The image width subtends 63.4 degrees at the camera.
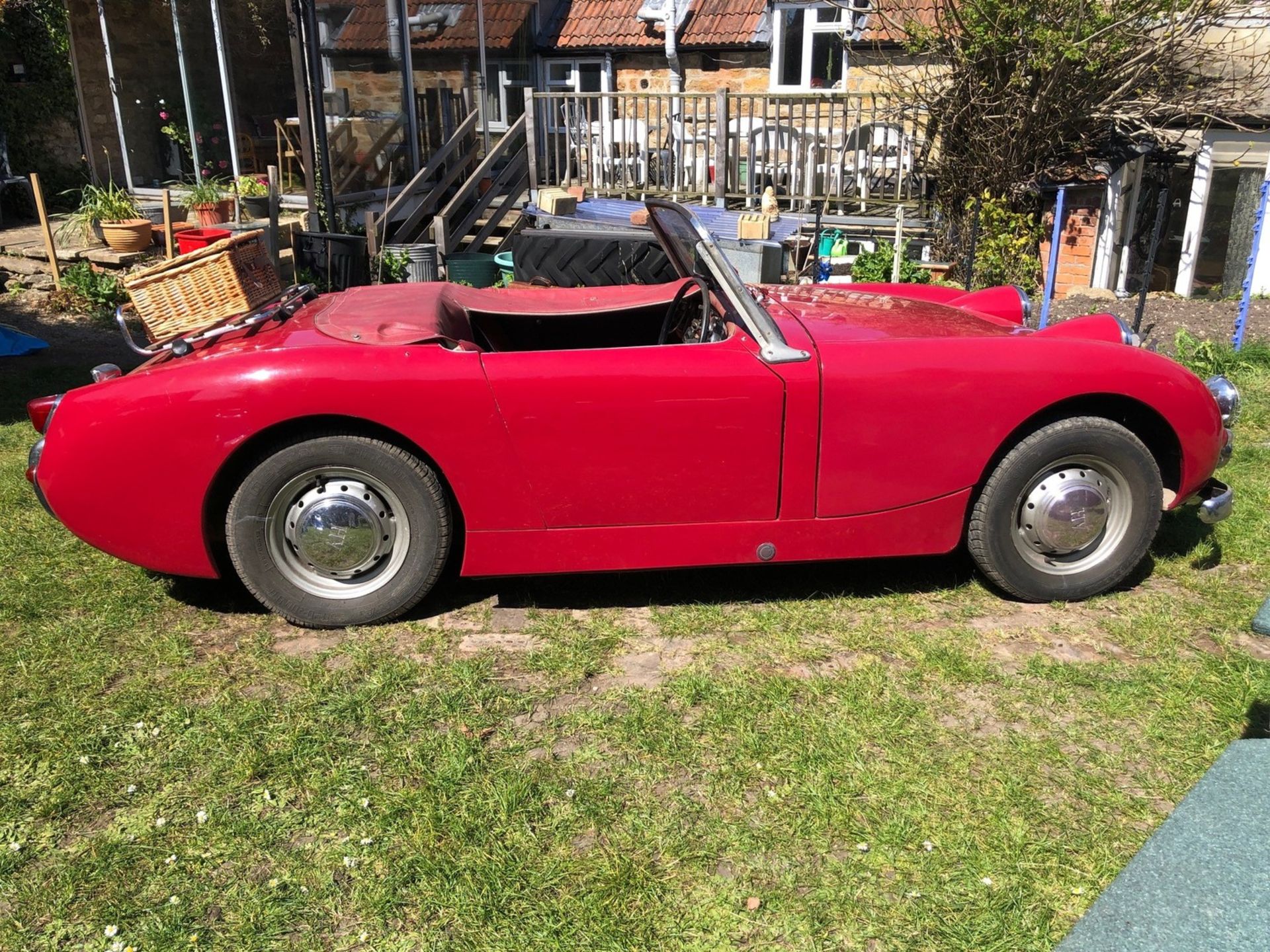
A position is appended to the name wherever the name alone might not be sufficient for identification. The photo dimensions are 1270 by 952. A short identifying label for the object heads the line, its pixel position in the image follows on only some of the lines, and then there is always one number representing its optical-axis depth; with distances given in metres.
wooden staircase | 11.95
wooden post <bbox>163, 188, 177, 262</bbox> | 8.52
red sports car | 3.47
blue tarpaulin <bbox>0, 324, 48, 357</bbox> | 8.02
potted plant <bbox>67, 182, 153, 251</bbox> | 10.16
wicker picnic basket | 4.31
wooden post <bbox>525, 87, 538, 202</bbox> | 13.07
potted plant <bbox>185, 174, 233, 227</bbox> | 11.38
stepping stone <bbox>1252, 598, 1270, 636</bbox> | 2.18
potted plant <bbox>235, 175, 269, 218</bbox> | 12.07
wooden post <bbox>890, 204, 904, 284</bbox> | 9.60
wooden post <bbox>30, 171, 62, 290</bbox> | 9.41
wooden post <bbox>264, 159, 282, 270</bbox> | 9.88
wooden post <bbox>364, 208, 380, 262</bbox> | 10.62
